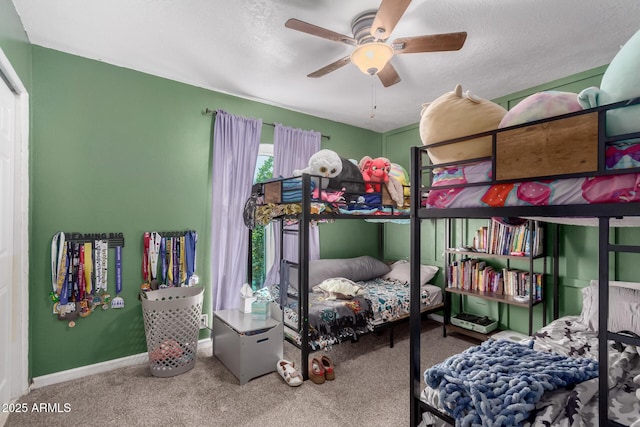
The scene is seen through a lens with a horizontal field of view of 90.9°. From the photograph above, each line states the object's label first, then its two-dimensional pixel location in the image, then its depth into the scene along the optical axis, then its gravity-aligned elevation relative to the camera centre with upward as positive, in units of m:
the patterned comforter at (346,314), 2.70 -0.95
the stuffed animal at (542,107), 1.09 +0.37
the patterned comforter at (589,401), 1.07 -0.69
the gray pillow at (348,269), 3.60 -0.70
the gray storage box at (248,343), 2.44 -1.07
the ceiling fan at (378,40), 1.77 +1.05
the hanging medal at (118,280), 2.69 -0.59
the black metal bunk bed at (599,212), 0.93 +0.00
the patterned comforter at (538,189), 0.95 +0.08
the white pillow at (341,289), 3.09 -0.78
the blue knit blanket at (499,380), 1.11 -0.66
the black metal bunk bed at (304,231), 2.49 -0.17
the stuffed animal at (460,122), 1.29 +0.37
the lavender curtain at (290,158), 3.60 +0.62
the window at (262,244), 3.77 -0.40
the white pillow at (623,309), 2.09 -0.66
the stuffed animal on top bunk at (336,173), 2.62 +0.33
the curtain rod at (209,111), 3.17 +1.01
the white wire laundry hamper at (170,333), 2.51 -0.99
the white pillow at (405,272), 3.87 -0.77
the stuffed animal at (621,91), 0.92 +0.37
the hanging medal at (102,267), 2.60 -0.46
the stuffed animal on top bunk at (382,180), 2.94 +0.29
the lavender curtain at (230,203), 3.19 +0.08
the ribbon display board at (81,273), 2.45 -0.50
